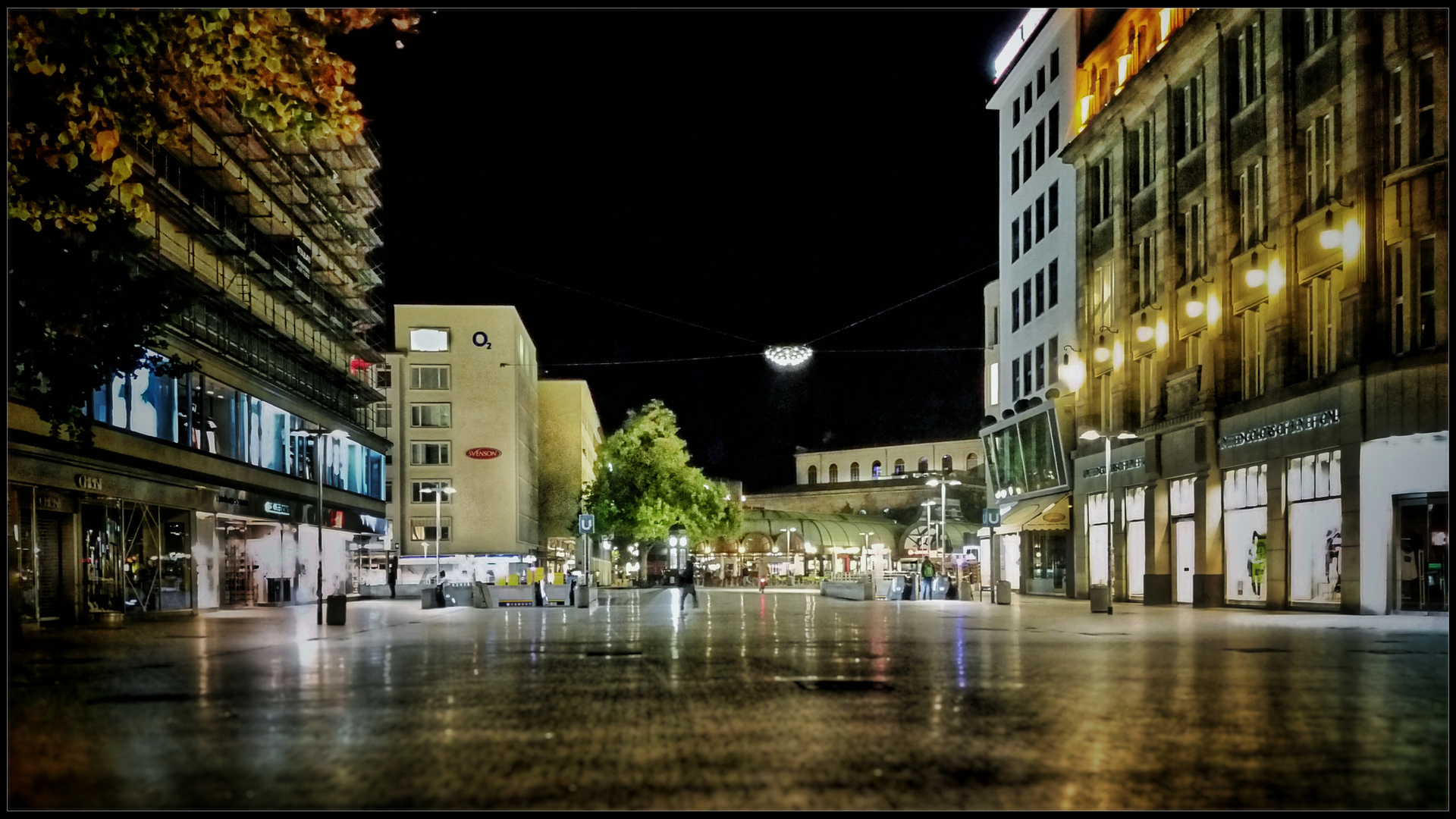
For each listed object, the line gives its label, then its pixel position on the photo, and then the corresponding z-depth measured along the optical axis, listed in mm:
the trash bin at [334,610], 29156
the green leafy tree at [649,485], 87250
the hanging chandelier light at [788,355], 33969
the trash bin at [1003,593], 43375
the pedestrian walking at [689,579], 38469
